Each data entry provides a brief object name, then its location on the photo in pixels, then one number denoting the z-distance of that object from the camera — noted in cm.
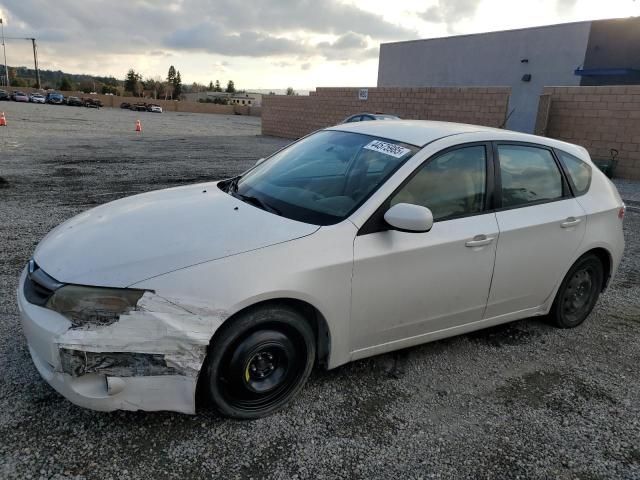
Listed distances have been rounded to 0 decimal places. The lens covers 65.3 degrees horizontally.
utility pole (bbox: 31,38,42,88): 9338
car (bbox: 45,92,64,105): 6444
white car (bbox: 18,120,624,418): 244
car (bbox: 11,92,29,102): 6419
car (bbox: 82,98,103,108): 6649
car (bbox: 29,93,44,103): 6444
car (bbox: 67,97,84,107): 6444
